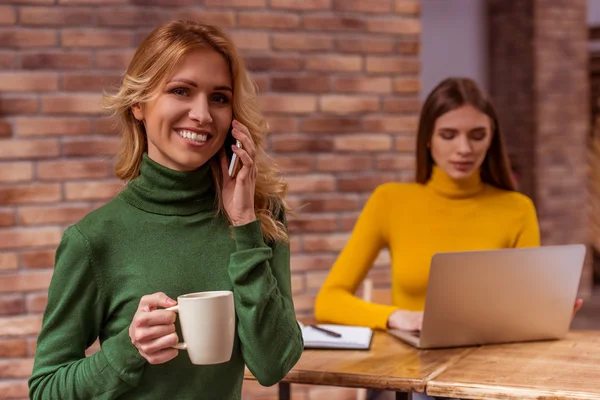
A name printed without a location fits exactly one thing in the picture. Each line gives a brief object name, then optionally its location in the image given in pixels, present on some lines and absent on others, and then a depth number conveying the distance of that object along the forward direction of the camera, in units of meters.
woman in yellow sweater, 3.20
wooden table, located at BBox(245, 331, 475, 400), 2.63
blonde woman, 2.43
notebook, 2.83
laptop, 2.76
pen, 2.88
